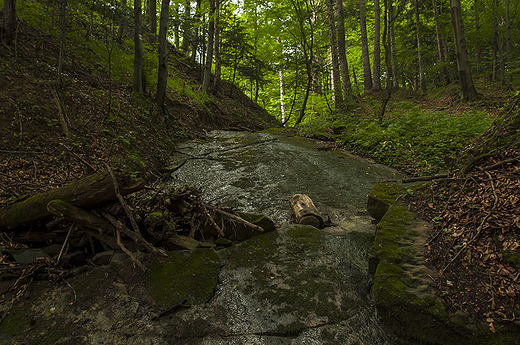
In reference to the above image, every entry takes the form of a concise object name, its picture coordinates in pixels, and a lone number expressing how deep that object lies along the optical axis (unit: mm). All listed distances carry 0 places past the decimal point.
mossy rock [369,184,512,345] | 2238
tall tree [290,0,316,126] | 13312
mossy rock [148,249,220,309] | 2848
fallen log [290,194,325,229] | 4719
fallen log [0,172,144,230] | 2984
